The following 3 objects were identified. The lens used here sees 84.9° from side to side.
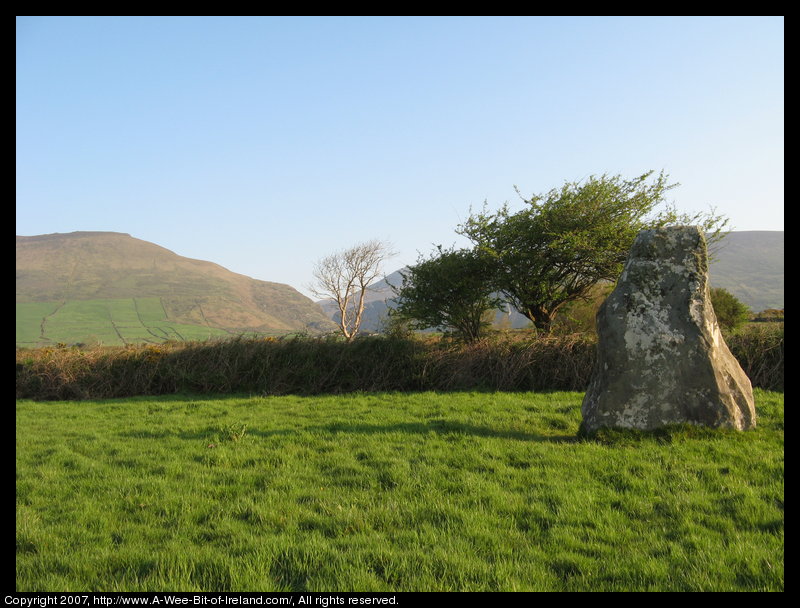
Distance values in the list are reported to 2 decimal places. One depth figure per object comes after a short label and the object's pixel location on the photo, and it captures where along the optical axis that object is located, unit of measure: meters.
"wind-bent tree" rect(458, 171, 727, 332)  18.52
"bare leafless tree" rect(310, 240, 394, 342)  58.08
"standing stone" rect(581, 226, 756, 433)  7.45
